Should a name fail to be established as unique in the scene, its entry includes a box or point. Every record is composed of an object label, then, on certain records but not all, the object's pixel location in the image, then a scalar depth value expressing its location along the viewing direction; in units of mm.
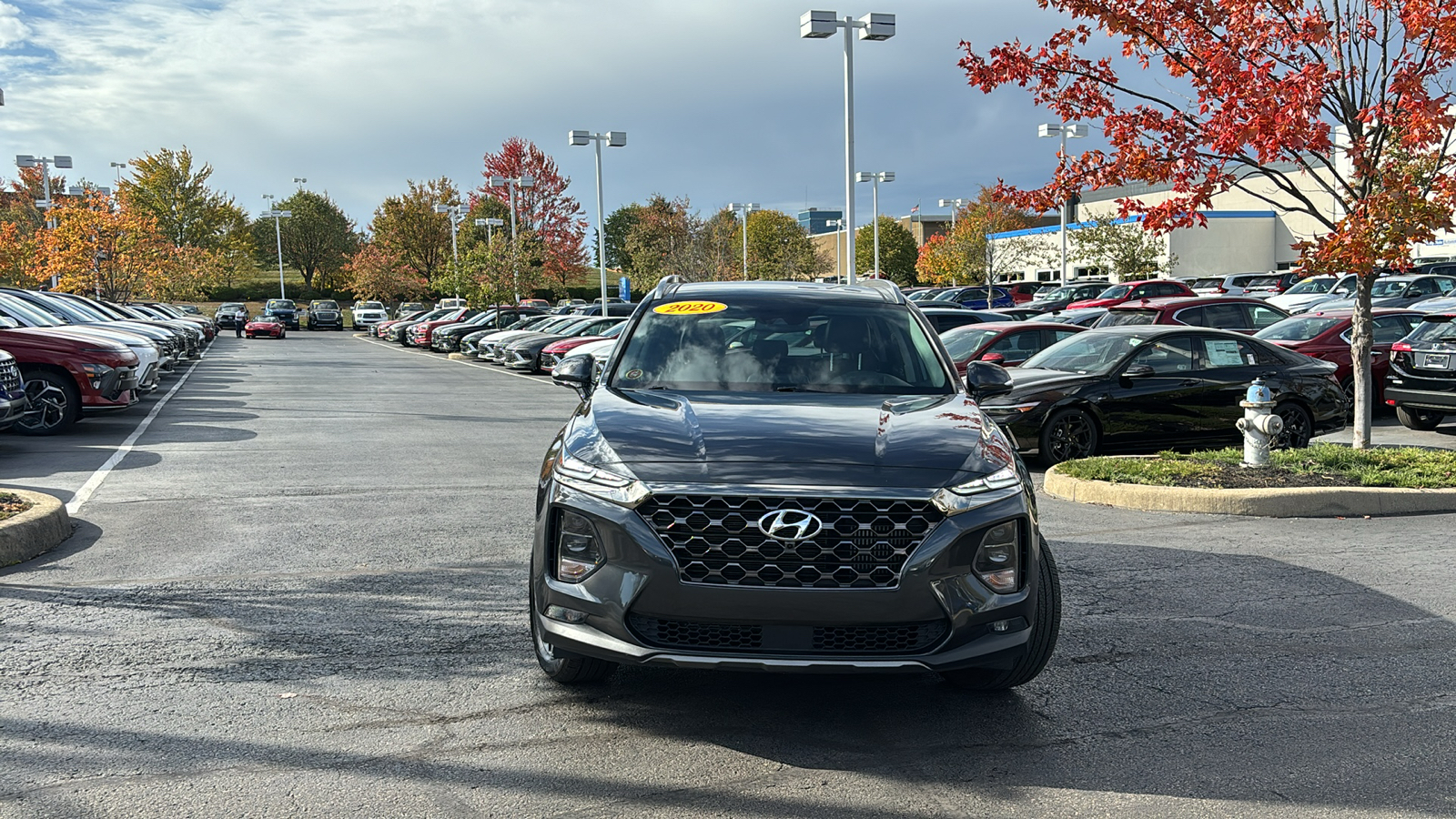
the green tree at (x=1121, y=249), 54625
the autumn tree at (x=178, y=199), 89938
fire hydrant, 10062
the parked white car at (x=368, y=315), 71750
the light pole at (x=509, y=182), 48469
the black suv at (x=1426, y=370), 13781
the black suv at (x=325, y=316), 72938
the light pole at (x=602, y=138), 40500
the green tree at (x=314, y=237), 100438
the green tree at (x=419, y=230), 79250
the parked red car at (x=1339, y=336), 16623
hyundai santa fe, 4207
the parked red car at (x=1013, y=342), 16219
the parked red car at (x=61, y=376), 14711
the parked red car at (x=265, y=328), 57031
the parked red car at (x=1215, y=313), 20781
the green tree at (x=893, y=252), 95562
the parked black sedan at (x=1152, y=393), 12172
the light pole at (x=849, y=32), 22797
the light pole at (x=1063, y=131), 39062
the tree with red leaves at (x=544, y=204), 77938
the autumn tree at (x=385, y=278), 78125
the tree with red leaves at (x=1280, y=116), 10336
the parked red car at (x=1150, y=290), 32625
